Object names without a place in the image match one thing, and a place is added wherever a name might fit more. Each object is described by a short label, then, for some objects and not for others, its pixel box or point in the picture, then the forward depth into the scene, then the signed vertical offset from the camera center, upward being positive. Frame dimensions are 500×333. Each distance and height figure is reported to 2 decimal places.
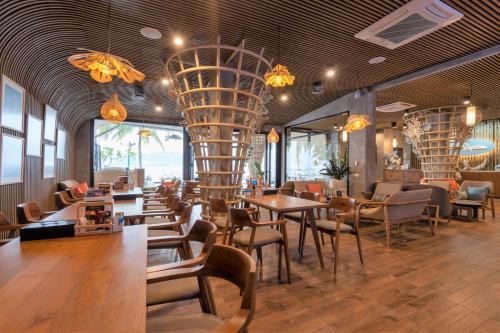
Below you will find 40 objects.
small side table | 5.40 -0.89
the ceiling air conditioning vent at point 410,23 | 2.91 +1.95
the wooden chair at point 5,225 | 2.20 -0.50
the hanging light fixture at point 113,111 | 3.97 +0.97
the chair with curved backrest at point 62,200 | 4.15 -0.52
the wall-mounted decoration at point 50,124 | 4.77 +0.95
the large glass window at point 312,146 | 8.35 +0.91
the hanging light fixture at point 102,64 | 2.61 +1.15
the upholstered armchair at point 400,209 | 3.86 -0.65
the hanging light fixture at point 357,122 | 4.99 +0.99
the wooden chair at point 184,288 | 1.36 -0.70
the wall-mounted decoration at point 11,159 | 3.14 +0.15
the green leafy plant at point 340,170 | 6.77 +0.00
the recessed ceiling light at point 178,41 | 3.71 +1.99
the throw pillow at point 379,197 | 5.16 -0.57
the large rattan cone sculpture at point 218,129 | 3.81 +0.66
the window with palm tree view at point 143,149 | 8.57 +0.78
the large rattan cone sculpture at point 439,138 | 6.66 +0.91
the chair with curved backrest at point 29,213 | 2.55 -0.48
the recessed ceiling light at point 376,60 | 4.49 +2.05
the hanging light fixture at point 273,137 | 7.35 +1.00
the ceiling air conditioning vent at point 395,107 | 6.83 +1.83
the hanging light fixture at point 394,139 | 11.23 +1.43
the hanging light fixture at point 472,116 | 5.32 +1.19
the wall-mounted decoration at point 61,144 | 5.76 +0.63
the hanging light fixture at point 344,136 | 7.38 +1.04
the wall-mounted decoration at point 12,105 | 3.12 +0.89
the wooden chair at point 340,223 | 2.82 -0.64
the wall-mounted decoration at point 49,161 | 4.82 +0.19
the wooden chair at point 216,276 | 0.97 -0.52
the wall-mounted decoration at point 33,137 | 3.91 +0.57
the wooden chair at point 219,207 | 3.17 -0.48
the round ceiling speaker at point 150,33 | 3.42 +1.97
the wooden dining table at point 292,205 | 2.72 -0.41
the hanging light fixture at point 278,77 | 3.29 +1.26
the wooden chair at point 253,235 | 2.46 -0.70
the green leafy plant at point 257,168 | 8.06 +0.07
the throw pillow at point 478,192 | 5.86 -0.53
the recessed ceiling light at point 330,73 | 4.98 +2.03
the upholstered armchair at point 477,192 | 5.81 -0.54
